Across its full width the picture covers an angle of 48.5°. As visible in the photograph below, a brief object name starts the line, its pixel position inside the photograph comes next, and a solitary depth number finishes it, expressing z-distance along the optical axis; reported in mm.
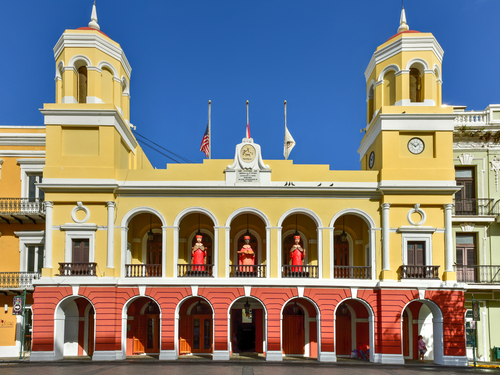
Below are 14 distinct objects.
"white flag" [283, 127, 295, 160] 27453
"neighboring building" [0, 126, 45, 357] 26422
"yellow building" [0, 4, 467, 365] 24031
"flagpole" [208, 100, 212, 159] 27703
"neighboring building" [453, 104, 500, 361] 26156
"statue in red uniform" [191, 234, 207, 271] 25172
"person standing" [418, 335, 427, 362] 25125
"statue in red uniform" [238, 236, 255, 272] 25188
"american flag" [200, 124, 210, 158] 27609
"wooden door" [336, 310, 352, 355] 26891
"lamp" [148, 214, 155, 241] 26377
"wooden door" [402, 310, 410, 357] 26328
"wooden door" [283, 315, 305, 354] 26500
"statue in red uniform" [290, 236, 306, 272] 25188
